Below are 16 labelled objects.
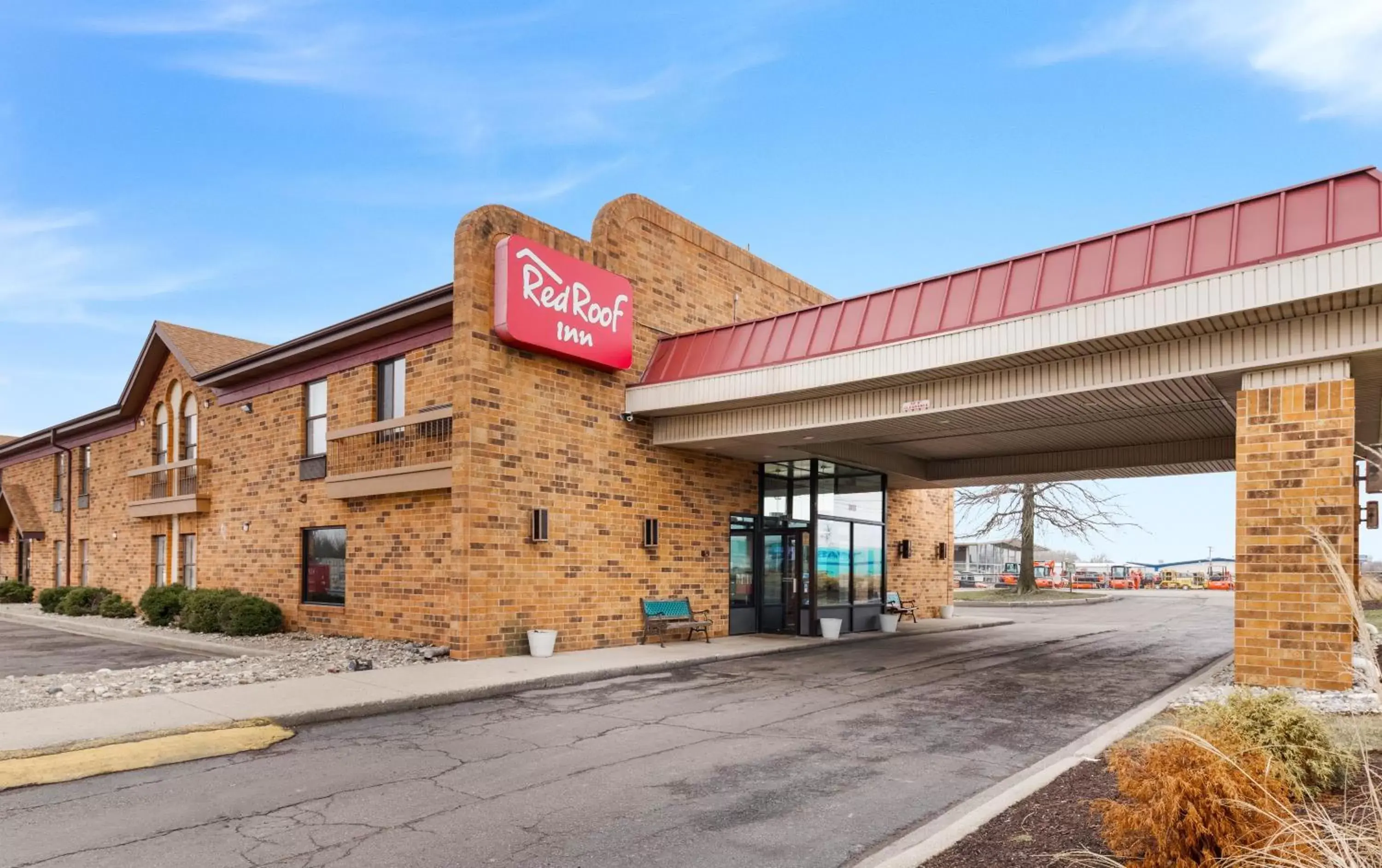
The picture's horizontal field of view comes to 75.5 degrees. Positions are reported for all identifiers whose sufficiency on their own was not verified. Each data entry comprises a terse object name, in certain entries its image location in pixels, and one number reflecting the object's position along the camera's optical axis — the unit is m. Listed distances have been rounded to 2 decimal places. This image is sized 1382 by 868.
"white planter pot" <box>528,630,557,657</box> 13.86
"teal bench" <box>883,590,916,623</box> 22.09
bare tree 41.25
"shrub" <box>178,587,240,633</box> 17.81
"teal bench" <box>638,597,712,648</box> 16.36
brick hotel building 14.02
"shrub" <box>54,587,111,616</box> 23.28
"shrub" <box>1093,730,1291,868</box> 3.99
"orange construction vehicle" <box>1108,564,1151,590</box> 62.44
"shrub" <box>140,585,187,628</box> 19.59
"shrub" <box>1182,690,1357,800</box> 5.44
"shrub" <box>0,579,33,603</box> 28.77
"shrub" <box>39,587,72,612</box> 24.46
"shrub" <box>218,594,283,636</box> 16.91
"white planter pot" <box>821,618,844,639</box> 19.08
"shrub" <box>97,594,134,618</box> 22.39
